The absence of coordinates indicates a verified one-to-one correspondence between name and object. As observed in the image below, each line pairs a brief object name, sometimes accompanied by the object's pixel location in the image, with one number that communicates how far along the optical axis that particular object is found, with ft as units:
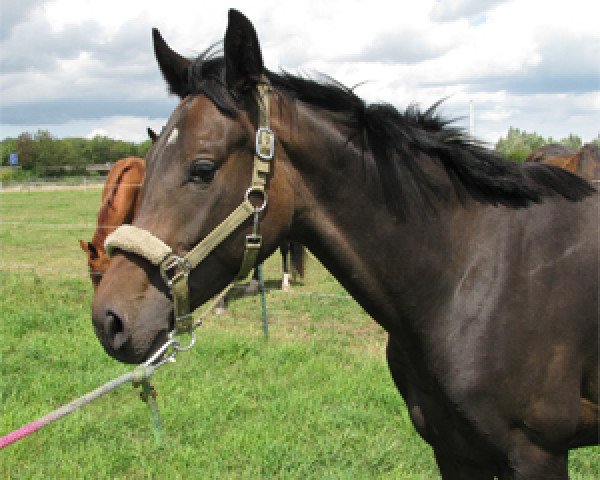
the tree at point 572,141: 111.59
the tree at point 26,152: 226.99
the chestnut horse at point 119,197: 20.54
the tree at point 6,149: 235.61
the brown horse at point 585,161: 20.89
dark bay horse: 5.82
